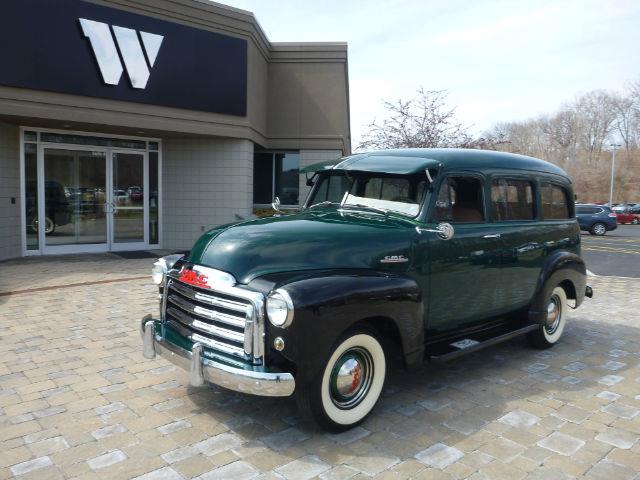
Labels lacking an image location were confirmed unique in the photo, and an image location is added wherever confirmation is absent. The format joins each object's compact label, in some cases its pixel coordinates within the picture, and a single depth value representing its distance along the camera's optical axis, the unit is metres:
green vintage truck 3.45
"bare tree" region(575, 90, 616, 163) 69.94
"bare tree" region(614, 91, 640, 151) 67.75
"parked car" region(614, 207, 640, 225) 38.94
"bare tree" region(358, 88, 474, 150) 18.19
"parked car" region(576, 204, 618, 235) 26.45
